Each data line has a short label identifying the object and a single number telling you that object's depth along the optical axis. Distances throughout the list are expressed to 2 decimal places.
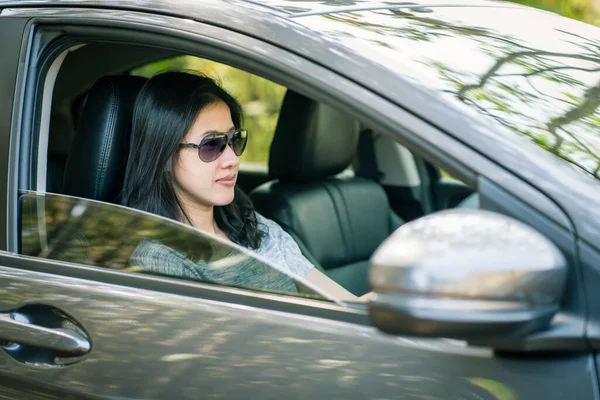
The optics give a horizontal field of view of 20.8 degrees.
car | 2.07
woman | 3.05
